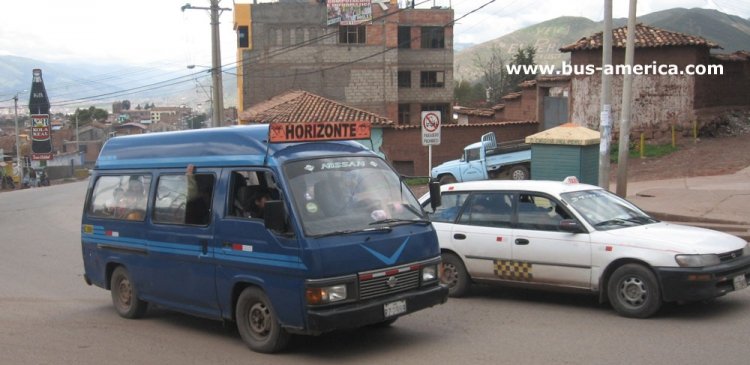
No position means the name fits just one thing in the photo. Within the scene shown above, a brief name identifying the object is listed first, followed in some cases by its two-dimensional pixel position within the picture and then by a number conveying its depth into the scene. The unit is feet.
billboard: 204.03
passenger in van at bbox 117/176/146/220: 29.68
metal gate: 117.70
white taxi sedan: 26.48
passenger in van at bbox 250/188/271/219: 24.35
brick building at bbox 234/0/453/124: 200.34
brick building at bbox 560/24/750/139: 99.30
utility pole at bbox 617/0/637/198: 58.54
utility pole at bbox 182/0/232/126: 97.04
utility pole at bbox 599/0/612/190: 55.67
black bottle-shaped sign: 304.09
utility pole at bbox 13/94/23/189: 252.95
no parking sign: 61.21
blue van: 22.63
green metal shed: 62.18
